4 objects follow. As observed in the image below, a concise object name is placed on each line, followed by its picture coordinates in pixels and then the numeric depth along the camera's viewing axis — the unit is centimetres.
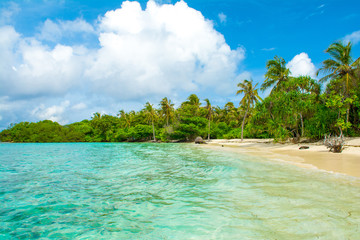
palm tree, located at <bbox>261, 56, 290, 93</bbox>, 2725
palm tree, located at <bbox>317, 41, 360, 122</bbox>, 1882
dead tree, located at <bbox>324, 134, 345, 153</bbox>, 1353
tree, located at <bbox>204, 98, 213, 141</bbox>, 4308
